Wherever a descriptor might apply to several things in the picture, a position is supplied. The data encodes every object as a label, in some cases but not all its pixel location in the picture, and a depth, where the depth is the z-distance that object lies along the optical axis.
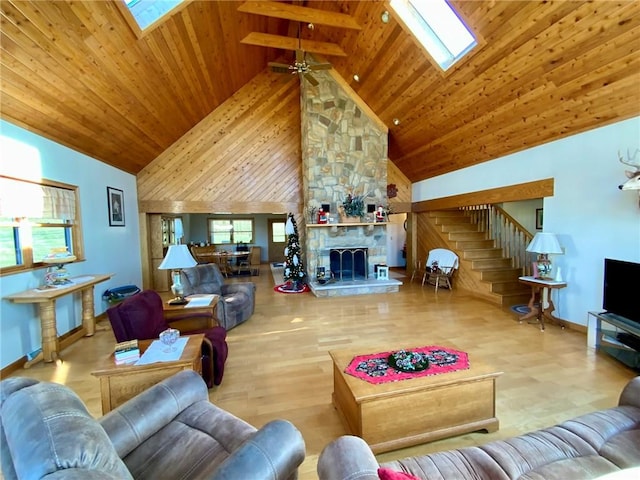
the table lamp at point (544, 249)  3.98
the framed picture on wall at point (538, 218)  7.24
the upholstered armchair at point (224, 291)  4.10
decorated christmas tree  6.84
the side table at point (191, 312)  3.16
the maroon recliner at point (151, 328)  2.44
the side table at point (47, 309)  3.10
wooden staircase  5.63
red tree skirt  6.52
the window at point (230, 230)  11.41
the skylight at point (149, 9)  3.20
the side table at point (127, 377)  1.95
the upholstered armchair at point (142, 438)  0.80
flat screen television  3.01
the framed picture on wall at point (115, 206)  5.29
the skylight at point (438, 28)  3.81
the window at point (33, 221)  3.16
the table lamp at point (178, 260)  3.15
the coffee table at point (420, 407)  1.85
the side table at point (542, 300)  4.07
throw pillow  0.91
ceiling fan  4.48
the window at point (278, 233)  11.73
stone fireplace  6.31
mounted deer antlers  2.97
